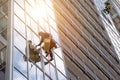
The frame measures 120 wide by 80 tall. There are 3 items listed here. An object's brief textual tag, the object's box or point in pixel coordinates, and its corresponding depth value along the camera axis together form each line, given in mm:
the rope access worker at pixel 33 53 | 16578
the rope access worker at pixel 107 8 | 48288
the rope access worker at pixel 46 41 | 17681
